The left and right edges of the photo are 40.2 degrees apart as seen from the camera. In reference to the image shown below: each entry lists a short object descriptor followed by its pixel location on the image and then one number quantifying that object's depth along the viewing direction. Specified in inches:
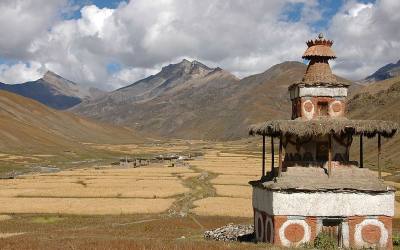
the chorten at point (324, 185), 1195.9
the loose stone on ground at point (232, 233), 1439.7
